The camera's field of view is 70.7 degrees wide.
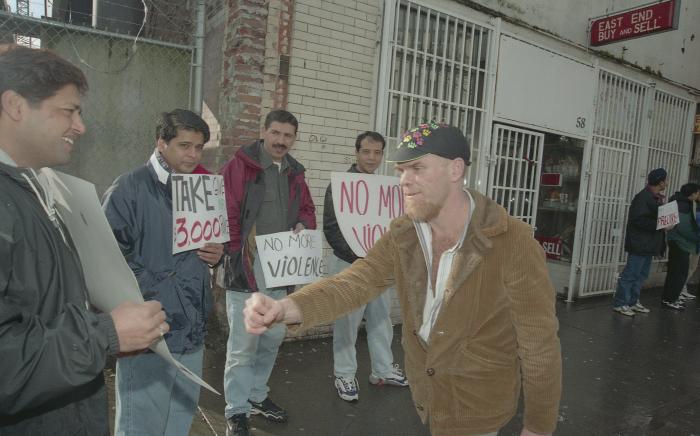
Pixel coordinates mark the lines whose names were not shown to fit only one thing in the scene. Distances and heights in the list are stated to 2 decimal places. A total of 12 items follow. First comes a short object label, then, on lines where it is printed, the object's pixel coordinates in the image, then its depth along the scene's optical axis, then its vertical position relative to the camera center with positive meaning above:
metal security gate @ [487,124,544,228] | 6.98 +0.29
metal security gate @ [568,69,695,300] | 8.41 +0.67
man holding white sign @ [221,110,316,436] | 3.44 -0.45
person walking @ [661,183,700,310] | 8.16 -0.71
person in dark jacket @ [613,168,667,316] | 7.59 -0.66
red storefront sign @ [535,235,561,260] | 8.84 -0.97
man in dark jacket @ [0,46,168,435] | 1.26 -0.38
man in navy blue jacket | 2.49 -0.57
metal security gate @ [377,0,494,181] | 5.72 +1.42
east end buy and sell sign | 6.86 +2.56
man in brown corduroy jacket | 1.94 -0.51
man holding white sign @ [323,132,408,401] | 4.18 -1.27
